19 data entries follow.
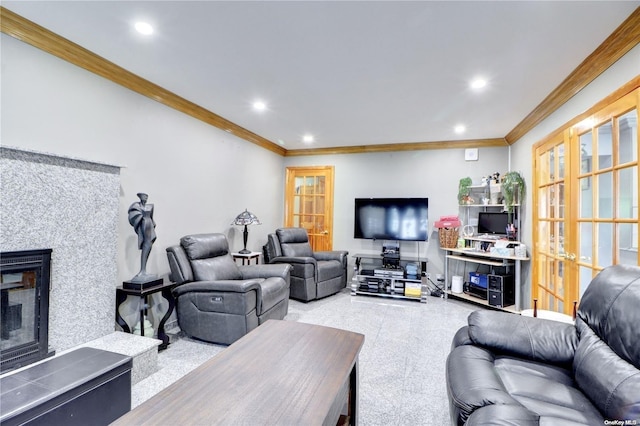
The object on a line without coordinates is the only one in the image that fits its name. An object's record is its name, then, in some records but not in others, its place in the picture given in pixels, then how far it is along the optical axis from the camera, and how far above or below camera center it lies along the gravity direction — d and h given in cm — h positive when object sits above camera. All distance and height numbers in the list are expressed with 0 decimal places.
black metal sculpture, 259 -8
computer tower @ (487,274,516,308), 393 -94
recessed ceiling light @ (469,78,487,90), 276 +130
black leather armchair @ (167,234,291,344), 274 -75
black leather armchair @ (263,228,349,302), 429 -68
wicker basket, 464 -27
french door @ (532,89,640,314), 208 +17
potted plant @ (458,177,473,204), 462 +48
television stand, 455 -100
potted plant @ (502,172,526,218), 400 +44
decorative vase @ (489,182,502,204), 441 +44
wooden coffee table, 109 -72
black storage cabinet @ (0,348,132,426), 141 -89
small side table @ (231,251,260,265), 406 -52
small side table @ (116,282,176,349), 251 -71
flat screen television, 491 +1
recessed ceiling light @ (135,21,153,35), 204 +132
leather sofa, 117 -72
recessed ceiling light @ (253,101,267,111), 345 +134
